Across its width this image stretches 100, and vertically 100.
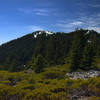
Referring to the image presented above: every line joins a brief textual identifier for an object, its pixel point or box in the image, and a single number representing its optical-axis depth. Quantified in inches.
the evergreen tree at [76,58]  1147.5
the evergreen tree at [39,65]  1071.4
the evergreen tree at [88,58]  1204.8
